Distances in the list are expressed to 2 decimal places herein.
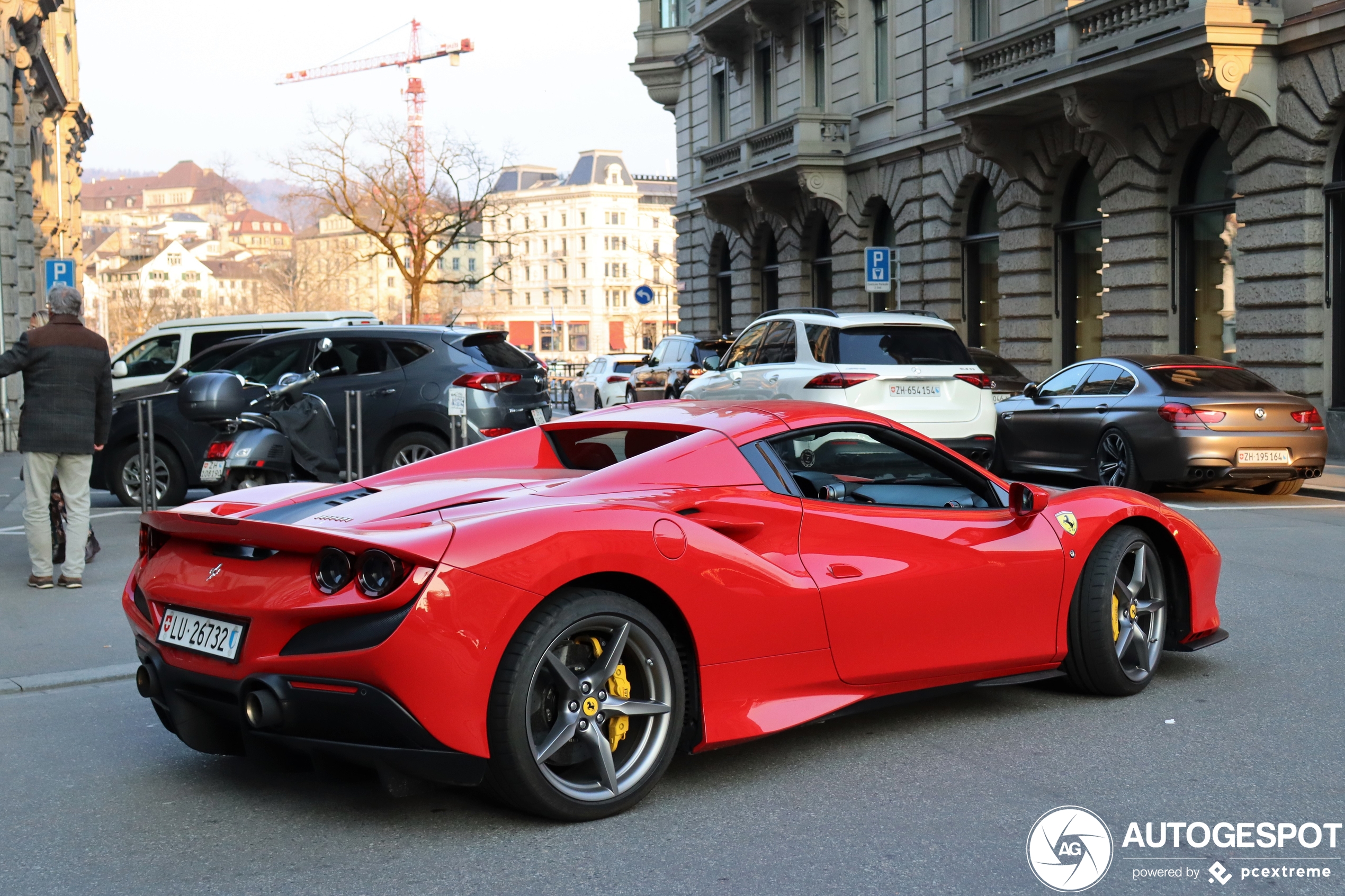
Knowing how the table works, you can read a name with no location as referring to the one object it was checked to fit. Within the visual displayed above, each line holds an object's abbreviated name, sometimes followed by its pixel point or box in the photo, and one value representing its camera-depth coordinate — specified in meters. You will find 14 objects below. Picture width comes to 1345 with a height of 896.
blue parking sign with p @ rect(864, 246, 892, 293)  26.27
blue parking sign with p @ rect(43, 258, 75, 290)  27.80
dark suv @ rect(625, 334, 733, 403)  26.34
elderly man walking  9.00
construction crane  177.75
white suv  14.33
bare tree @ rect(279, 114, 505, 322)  46.28
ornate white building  158.00
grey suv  13.77
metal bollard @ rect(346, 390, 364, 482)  11.77
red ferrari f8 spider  4.14
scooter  10.01
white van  16.95
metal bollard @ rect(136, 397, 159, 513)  11.34
